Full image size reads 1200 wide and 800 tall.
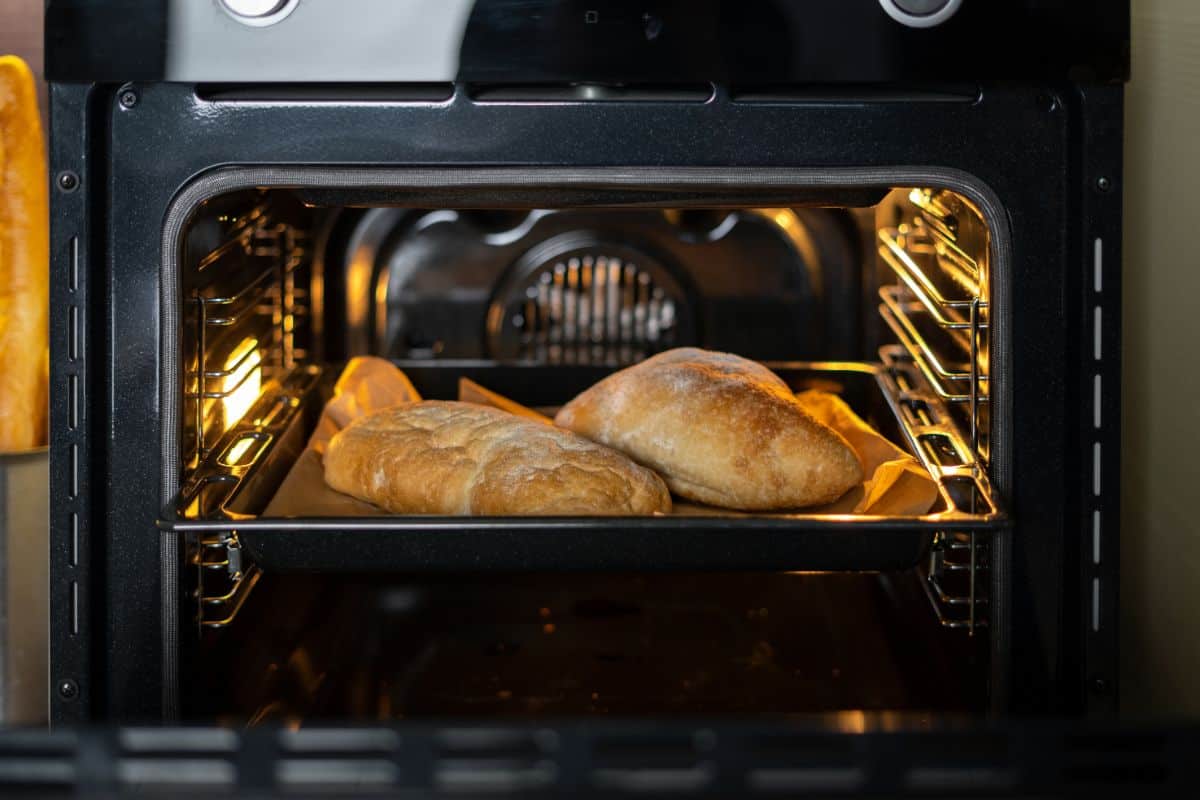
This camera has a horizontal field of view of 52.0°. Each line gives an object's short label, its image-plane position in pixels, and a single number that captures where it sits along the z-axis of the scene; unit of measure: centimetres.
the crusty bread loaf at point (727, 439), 119
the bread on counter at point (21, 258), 111
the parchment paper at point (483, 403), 120
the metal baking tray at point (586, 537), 97
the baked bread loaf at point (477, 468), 112
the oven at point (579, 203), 99
